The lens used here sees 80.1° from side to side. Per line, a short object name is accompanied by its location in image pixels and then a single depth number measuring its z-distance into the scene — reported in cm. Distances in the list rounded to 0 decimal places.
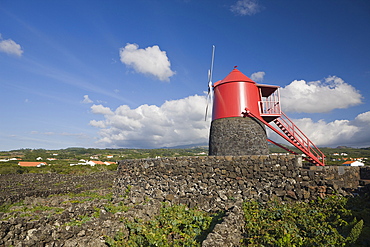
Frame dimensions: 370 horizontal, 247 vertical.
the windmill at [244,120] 1512
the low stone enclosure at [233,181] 1028
